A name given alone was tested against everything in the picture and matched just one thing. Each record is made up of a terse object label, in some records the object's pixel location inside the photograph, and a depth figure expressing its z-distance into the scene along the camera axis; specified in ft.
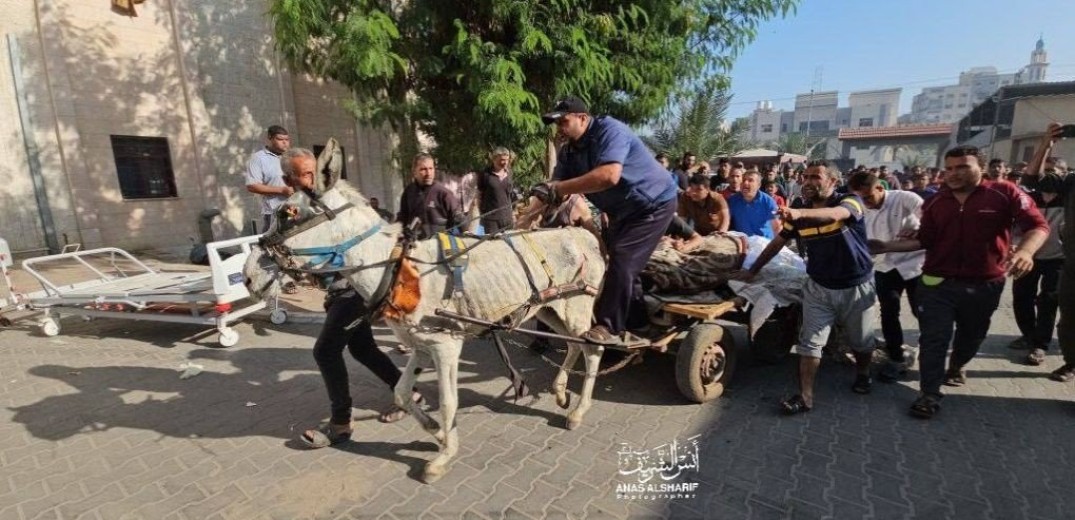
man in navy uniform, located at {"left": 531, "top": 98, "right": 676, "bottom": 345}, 11.14
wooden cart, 12.69
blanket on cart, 13.71
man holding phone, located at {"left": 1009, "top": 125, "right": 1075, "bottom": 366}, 14.94
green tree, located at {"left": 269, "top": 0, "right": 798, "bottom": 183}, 22.99
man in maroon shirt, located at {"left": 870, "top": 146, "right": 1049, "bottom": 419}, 11.67
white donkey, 9.04
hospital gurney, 17.34
